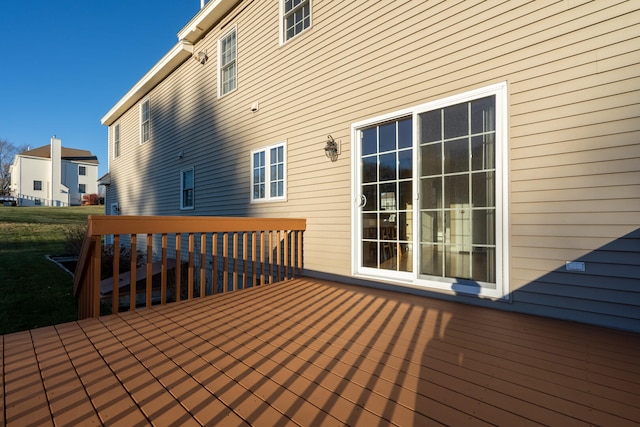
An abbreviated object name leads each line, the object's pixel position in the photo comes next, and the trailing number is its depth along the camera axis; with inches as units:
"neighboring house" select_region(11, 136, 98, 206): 1162.0
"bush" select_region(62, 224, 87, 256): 325.7
